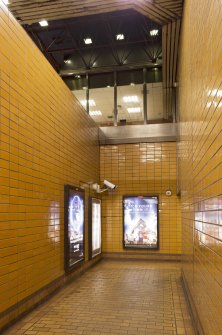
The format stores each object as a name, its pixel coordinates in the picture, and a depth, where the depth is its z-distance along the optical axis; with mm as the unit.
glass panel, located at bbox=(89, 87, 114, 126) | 11000
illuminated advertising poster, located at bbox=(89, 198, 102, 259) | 8430
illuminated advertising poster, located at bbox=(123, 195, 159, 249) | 9695
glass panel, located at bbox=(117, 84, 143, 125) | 10898
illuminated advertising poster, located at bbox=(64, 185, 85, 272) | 6362
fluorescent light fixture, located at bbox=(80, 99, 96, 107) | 11454
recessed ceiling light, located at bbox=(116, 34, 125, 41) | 10186
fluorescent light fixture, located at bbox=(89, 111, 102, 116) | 11125
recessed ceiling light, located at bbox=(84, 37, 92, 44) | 10331
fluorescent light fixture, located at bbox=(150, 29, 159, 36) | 9758
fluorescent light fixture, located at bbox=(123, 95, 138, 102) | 11305
